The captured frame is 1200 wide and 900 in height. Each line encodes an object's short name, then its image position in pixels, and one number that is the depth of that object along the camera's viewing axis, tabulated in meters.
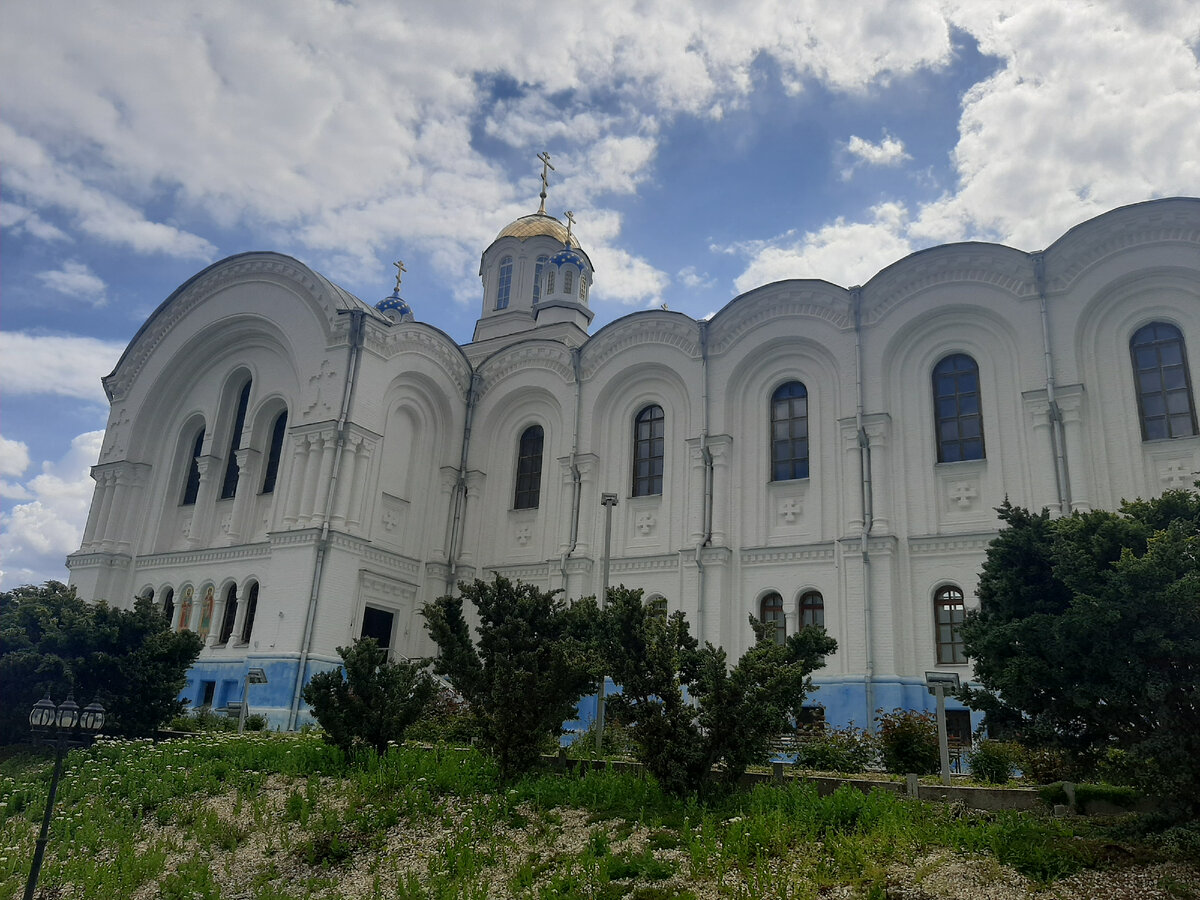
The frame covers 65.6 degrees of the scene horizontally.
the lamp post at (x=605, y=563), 14.66
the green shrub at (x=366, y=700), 13.19
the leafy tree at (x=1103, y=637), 8.41
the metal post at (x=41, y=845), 8.66
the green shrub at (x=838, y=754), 13.84
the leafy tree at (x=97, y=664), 16.28
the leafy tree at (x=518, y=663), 11.80
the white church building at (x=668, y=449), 18.41
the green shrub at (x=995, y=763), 13.23
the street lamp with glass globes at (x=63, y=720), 9.23
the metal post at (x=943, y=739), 11.47
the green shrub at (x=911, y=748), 13.57
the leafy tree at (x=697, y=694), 10.30
